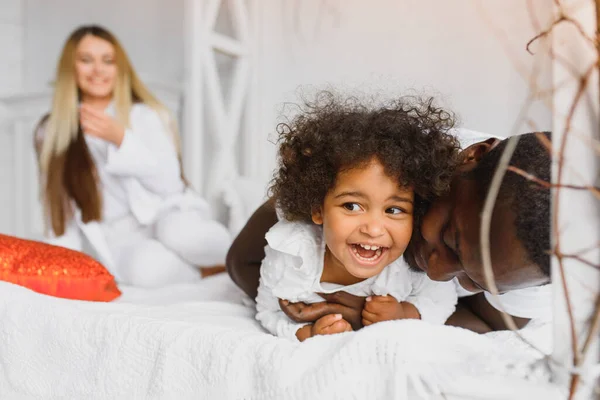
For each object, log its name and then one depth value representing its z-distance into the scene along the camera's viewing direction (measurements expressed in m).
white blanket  0.70
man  0.78
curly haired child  0.95
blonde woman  1.85
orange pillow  1.33
